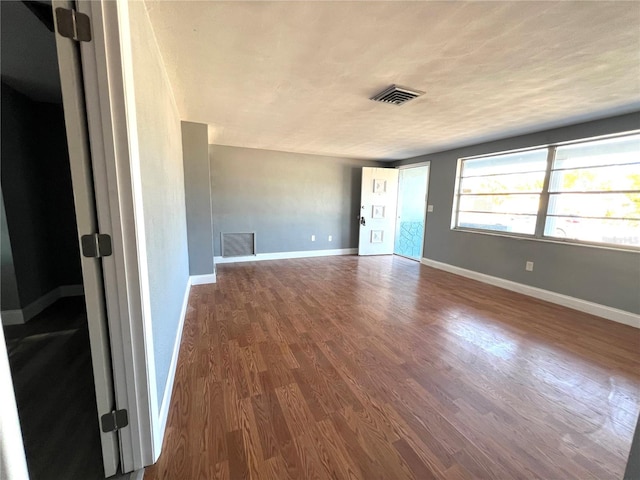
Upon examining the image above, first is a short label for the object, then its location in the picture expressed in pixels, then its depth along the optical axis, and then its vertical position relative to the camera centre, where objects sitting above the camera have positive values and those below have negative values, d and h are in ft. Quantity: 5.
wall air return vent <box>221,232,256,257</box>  16.71 -2.79
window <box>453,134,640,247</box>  9.34 +0.76
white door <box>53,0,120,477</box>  3.00 -0.20
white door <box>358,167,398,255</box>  19.02 -0.37
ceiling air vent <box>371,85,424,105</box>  7.38 +3.30
